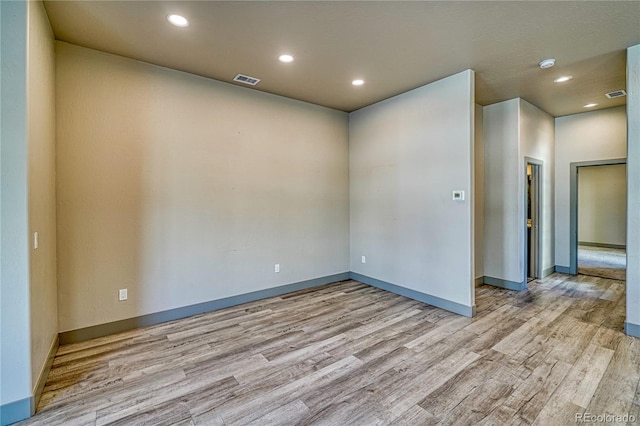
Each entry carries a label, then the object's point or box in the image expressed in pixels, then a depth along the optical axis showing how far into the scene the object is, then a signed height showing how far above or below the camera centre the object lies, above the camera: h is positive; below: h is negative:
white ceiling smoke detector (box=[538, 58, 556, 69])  3.36 +1.70
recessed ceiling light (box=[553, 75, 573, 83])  3.82 +1.72
